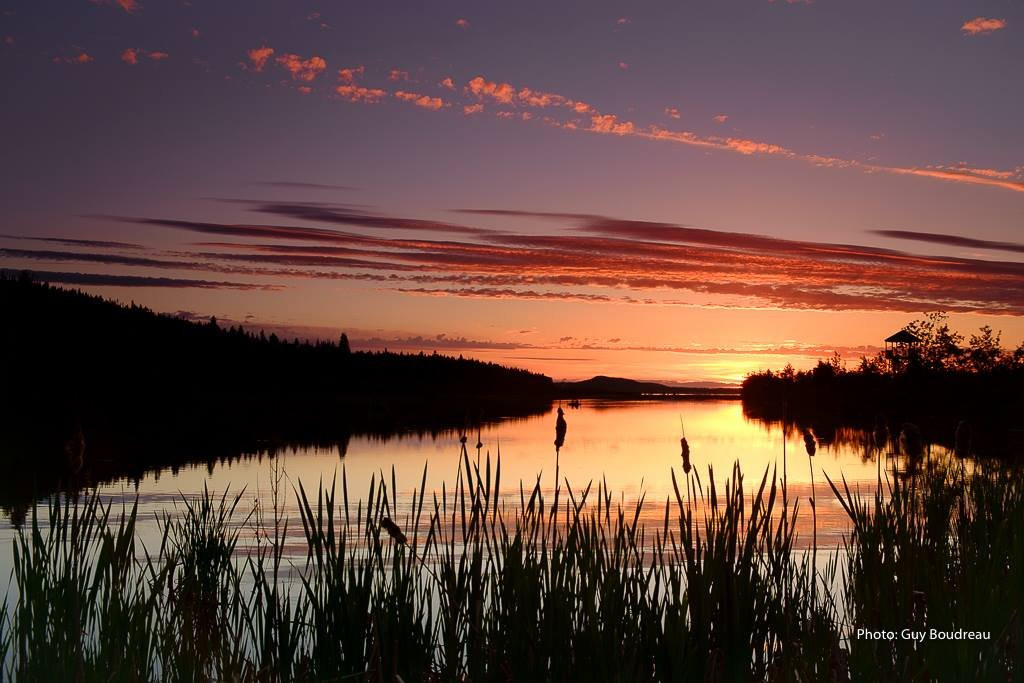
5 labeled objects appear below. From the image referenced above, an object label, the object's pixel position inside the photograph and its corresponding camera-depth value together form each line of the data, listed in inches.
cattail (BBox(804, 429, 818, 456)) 250.2
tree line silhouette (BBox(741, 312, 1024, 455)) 1568.7
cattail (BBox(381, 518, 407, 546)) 182.9
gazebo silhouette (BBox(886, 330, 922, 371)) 1990.7
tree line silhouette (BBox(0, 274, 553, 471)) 1584.6
